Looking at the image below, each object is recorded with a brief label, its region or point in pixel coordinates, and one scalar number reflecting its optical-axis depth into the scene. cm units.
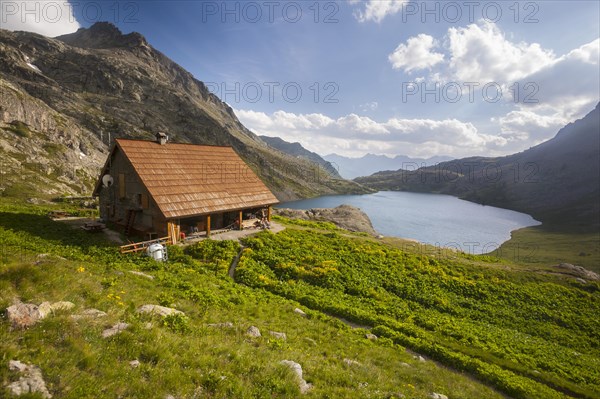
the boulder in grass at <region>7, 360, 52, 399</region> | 582
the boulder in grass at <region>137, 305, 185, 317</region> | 1145
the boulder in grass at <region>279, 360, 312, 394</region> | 951
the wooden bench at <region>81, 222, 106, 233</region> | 2700
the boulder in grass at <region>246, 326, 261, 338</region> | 1261
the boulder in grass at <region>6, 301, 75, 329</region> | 752
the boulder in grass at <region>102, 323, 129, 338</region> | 864
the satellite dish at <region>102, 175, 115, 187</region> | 3119
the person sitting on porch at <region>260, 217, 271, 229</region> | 3725
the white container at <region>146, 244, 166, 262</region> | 2311
